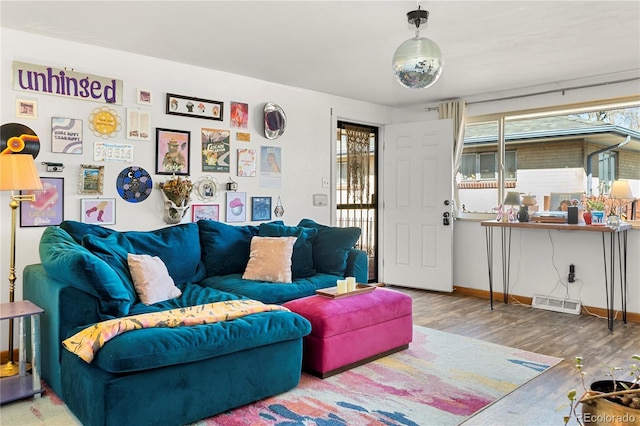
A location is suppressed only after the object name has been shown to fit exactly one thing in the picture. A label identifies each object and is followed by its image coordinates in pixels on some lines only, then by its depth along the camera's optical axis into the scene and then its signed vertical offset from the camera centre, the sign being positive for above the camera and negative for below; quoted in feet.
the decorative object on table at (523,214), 16.08 -0.01
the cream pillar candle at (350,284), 11.22 -1.66
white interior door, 18.38 +0.36
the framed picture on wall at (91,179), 11.99 +0.93
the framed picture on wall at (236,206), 15.05 +0.28
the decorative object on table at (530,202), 16.72 +0.41
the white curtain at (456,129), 18.37 +3.30
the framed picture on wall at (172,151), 13.42 +1.84
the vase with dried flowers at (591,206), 14.89 +0.23
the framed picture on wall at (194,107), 13.66 +3.24
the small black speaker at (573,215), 15.07 -0.05
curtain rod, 14.99 +4.24
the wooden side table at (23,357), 8.50 -2.68
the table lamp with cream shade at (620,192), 14.62 +0.67
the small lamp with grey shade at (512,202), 16.53 +0.41
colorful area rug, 8.07 -3.47
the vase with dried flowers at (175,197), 13.33 +0.51
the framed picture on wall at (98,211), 12.06 +0.11
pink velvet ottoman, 9.91 -2.56
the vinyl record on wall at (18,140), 10.76 +1.76
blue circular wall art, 12.68 +0.85
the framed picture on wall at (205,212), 14.21 +0.09
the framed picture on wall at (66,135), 11.53 +1.99
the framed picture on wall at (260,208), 15.66 +0.22
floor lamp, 9.46 +0.69
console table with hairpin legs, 14.07 -1.07
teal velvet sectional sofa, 7.17 -2.08
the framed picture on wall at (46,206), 11.13 +0.23
